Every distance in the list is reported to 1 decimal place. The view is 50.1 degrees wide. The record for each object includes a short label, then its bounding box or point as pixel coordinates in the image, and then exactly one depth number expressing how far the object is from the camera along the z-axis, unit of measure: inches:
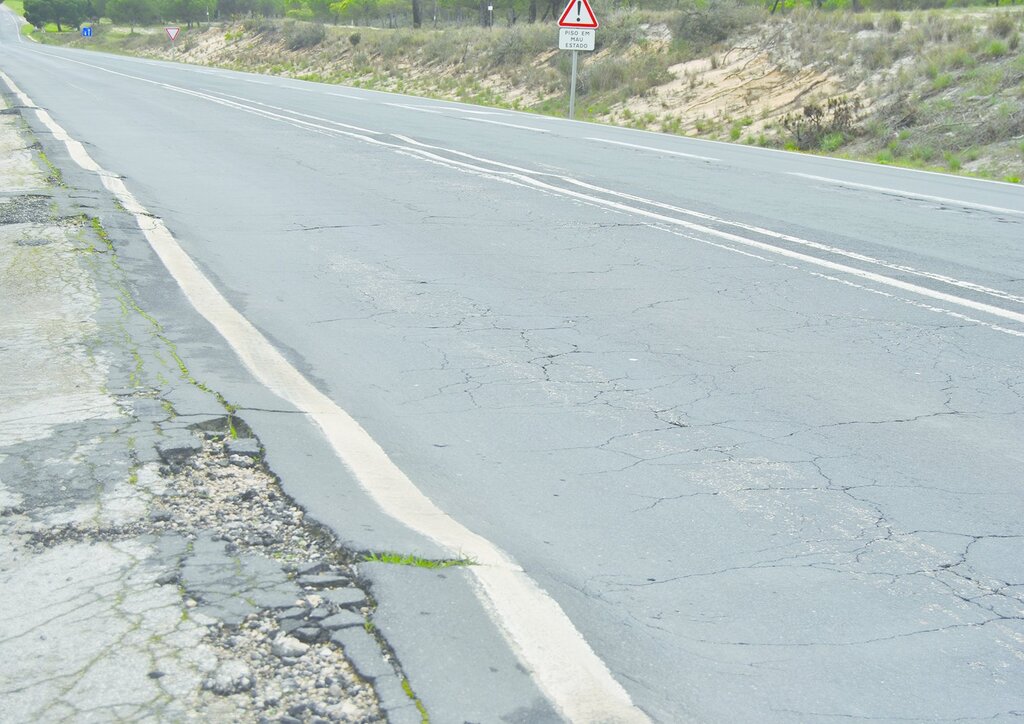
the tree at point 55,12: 5374.0
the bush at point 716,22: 1232.2
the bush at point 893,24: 1057.5
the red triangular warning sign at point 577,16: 1041.5
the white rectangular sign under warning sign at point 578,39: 1035.9
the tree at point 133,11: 5007.4
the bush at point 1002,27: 940.6
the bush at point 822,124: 834.8
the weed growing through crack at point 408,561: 148.6
